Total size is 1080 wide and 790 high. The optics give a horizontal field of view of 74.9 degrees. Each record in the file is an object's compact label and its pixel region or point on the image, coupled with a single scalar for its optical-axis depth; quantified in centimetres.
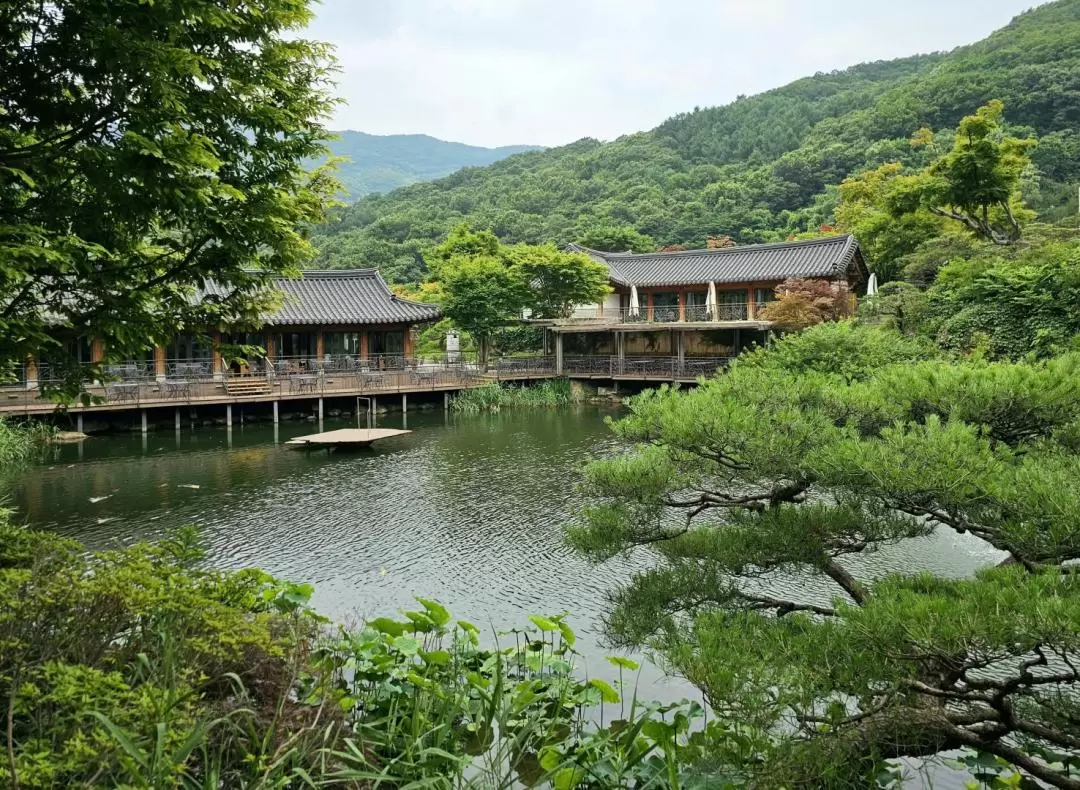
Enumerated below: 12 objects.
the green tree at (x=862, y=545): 292
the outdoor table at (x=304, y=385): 2264
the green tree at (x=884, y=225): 2495
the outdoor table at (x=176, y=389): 2041
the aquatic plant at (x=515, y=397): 2494
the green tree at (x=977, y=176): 1886
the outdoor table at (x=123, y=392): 1948
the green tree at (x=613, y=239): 4206
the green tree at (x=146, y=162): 346
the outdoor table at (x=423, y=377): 2484
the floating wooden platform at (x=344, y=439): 1677
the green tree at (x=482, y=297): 2705
